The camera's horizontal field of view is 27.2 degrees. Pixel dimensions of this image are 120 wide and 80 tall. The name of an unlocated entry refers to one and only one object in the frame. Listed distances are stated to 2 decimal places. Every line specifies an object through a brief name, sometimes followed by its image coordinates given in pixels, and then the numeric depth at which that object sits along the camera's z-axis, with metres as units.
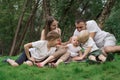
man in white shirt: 5.94
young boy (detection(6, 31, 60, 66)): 5.60
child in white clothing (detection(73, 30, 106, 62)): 5.60
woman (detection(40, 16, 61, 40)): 5.80
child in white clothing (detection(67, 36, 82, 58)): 5.87
